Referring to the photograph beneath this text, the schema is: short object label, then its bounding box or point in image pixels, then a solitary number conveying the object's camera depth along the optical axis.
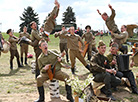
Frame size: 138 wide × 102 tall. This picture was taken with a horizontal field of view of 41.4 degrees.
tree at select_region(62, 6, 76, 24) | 67.50
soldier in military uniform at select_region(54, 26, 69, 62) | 12.14
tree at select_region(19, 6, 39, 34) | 52.54
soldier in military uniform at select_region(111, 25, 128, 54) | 7.77
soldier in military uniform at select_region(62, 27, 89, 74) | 8.26
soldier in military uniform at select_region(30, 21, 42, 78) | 7.21
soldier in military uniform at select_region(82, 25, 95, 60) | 10.82
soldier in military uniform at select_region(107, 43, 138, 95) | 6.02
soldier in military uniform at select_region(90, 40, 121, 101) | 5.46
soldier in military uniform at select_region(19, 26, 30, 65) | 11.82
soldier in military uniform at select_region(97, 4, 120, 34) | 7.74
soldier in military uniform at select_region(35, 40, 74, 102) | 5.11
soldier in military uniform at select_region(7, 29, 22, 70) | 9.98
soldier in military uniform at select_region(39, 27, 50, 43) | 7.08
